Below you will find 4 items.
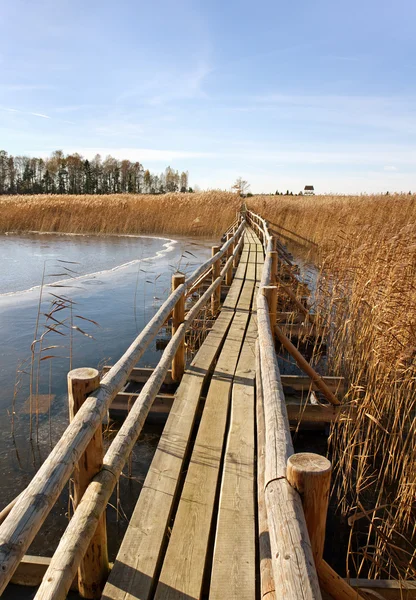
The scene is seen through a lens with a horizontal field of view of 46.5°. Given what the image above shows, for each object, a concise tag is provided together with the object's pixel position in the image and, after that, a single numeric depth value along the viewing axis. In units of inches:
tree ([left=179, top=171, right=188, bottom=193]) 4756.4
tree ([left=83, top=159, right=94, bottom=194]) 3344.0
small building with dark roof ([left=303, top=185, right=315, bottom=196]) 4041.3
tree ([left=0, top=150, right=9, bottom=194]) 3421.8
